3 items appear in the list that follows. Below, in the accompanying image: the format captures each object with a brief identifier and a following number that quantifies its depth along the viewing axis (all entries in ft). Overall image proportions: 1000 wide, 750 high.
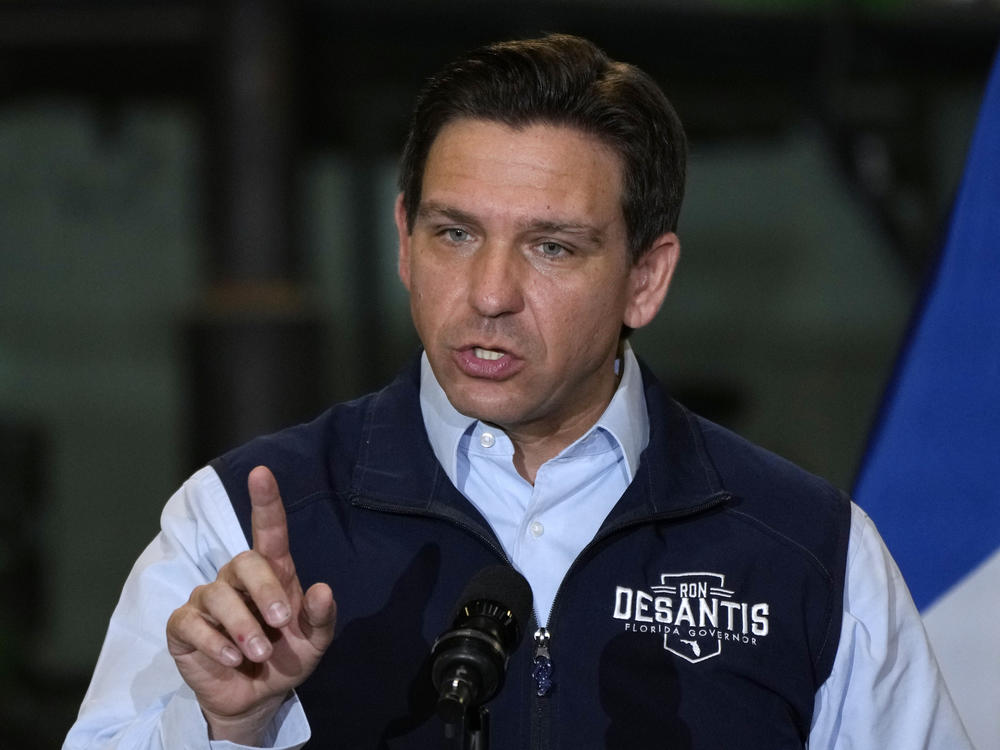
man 11.60
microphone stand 10.90
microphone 10.80
